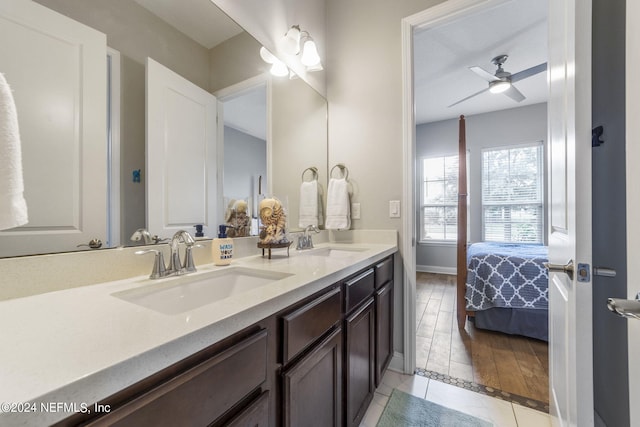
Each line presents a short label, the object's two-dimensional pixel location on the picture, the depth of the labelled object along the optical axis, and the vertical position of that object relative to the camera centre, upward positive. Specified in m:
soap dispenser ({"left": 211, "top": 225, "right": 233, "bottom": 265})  1.10 -0.16
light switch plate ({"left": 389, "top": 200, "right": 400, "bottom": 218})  1.82 +0.03
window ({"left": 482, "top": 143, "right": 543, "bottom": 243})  4.04 +0.29
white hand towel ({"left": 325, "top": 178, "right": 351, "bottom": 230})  1.93 +0.05
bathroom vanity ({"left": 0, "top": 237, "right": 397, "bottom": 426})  0.36 -0.25
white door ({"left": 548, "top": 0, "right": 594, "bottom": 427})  0.78 +0.03
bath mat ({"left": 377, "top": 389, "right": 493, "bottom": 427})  1.32 -1.05
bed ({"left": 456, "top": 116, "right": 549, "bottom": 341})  2.18 -0.64
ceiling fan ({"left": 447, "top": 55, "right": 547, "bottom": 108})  2.48 +1.33
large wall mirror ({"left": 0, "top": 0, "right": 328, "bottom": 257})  0.73 +0.42
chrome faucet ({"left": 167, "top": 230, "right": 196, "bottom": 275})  0.94 -0.15
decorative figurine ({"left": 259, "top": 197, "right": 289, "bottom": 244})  1.33 -0.05
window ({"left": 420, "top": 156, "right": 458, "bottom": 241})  4.58 +0.25
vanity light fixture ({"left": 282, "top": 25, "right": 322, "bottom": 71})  1.65 +1.07
